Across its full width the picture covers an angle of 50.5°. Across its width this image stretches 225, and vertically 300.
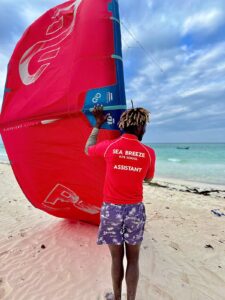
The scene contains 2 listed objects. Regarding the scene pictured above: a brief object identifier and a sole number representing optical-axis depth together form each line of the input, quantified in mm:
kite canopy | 2854
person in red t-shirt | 1916
